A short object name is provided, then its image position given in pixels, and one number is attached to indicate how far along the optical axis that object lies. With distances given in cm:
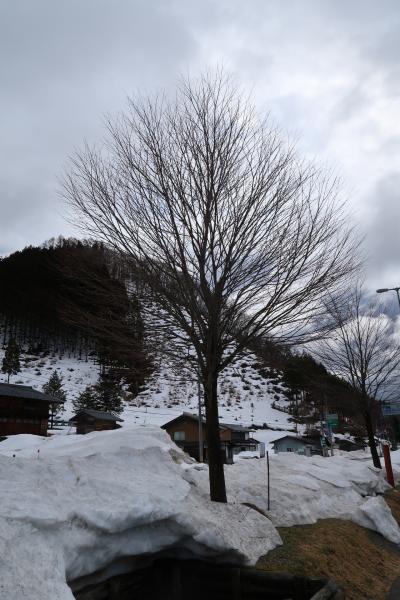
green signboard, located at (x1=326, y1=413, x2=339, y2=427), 2307
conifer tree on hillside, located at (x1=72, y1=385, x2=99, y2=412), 5197
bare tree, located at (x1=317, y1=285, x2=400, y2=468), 1920
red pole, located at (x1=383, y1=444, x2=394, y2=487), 1780
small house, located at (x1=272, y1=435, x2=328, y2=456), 5278
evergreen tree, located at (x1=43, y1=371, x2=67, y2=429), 5234
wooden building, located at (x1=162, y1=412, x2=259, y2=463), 4509
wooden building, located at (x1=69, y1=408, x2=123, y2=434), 4072
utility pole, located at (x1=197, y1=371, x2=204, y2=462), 3184
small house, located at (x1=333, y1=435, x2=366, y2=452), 6220
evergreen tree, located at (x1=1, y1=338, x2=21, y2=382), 5864
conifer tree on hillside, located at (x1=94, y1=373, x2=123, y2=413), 5391
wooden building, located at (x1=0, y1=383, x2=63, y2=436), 3603
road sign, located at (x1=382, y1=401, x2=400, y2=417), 2206
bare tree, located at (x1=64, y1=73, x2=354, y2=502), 800
